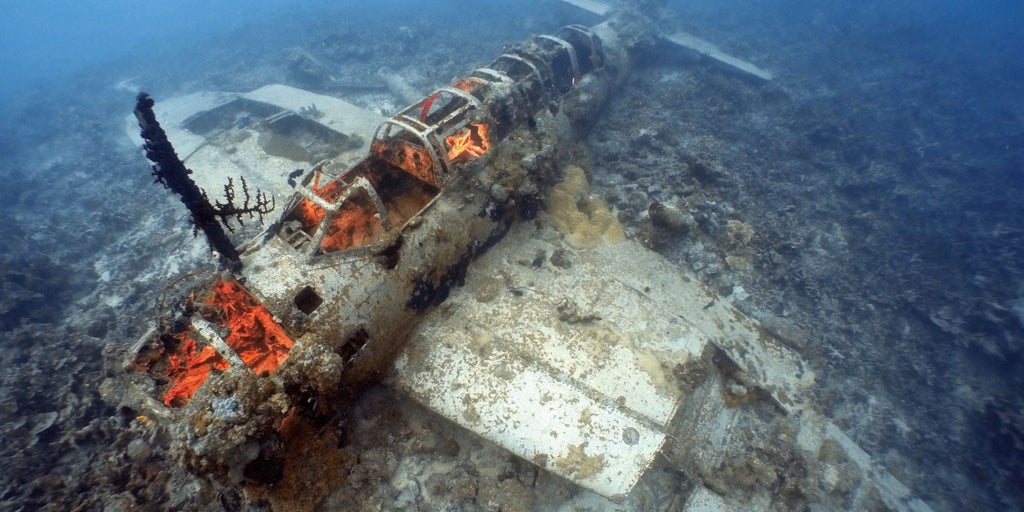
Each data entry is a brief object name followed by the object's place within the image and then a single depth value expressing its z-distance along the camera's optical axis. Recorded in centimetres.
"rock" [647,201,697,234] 889
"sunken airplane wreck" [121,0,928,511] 452
